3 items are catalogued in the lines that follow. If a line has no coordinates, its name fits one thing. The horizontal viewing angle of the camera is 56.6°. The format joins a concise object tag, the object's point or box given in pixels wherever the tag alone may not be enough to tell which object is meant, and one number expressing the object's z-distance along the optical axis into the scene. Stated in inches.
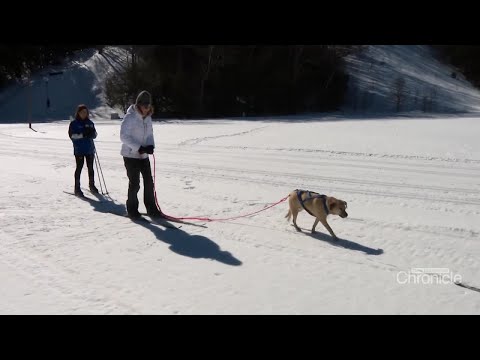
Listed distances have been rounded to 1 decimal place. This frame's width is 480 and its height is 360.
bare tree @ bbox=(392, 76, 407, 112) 1645.4
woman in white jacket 295.3
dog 262.1
